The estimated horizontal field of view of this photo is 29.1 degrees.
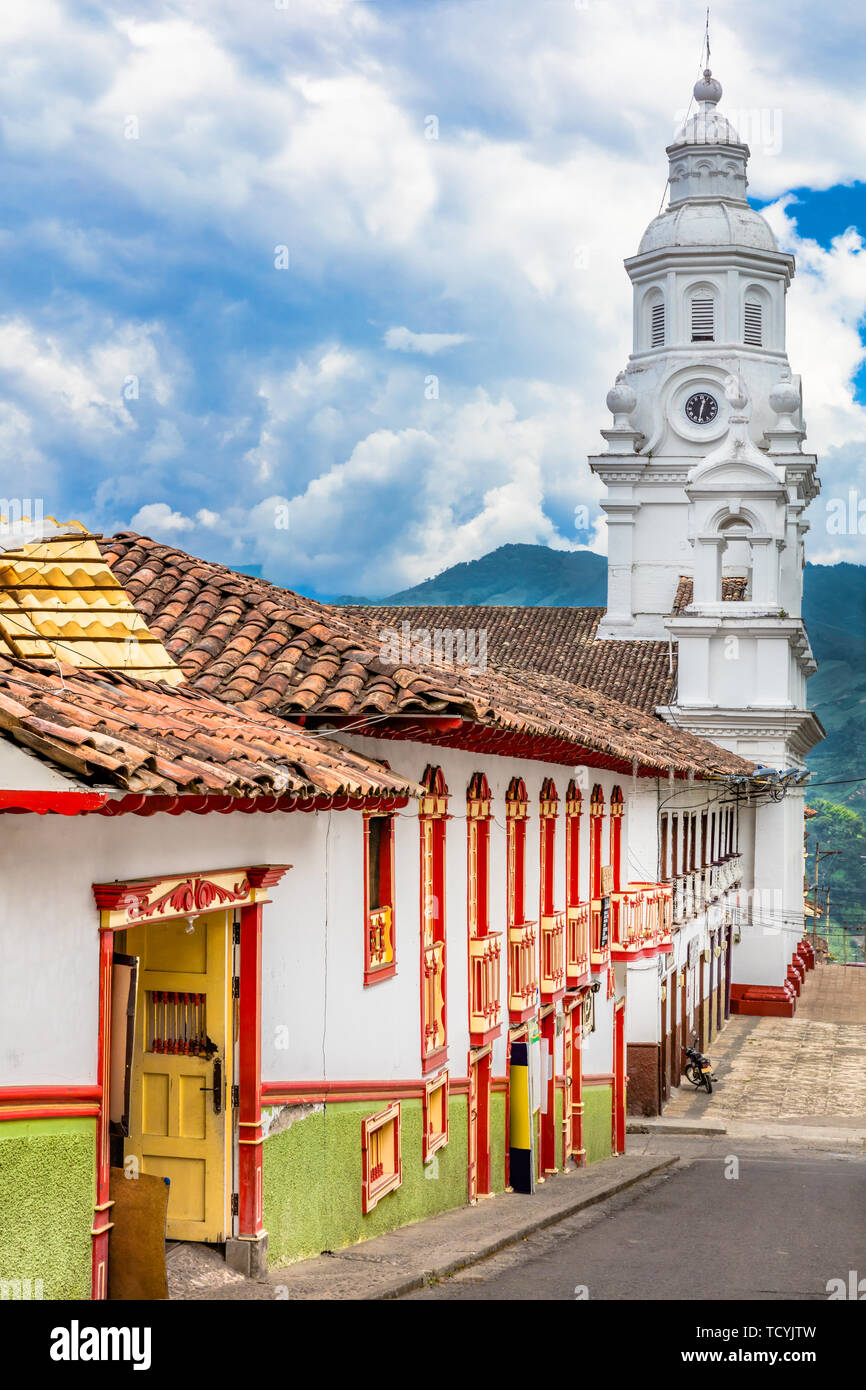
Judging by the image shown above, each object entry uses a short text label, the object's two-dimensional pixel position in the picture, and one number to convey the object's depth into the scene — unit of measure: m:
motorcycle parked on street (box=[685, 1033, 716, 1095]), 26.78
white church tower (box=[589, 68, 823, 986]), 37.00
